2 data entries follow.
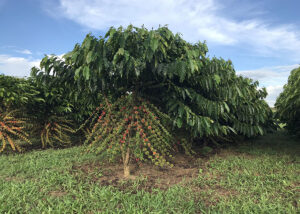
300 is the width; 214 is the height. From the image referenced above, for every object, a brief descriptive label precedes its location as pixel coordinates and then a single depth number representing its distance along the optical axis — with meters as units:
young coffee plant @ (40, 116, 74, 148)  6.83
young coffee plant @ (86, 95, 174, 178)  3.77
